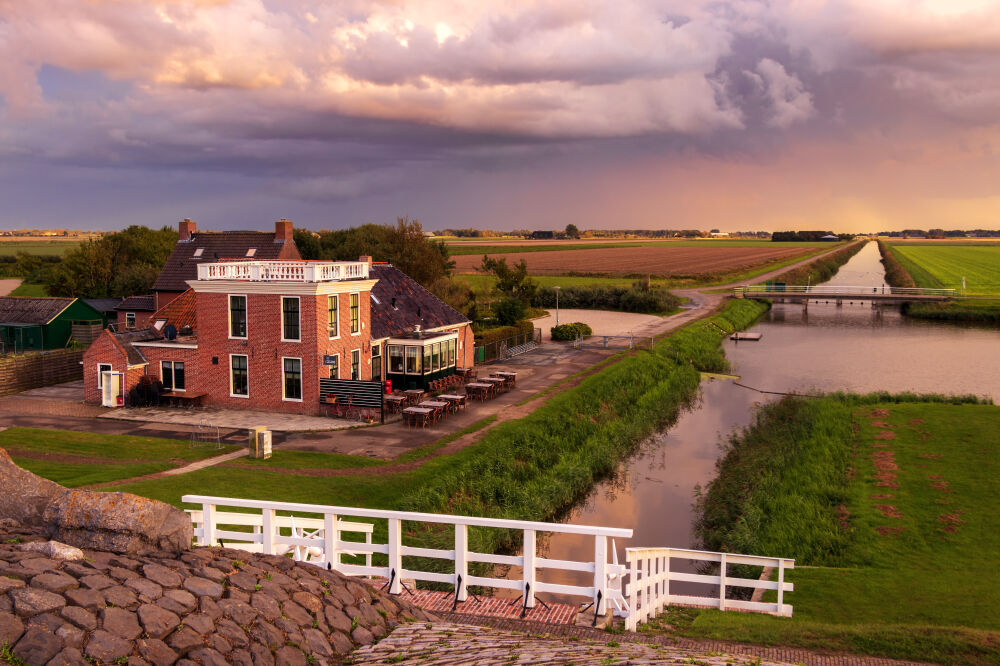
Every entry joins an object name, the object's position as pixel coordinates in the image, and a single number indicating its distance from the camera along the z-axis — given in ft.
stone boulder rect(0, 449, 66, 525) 29.84
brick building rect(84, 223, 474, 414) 103.91
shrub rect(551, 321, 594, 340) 193.88
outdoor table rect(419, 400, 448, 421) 101.35
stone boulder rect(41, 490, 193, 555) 26.94
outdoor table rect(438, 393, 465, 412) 107.65
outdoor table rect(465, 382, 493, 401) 118.01
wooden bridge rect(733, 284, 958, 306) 290.56
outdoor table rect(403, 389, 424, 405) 110.01
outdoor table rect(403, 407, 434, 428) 97.96
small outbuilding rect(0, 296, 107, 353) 149.07
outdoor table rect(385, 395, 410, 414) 105.81
